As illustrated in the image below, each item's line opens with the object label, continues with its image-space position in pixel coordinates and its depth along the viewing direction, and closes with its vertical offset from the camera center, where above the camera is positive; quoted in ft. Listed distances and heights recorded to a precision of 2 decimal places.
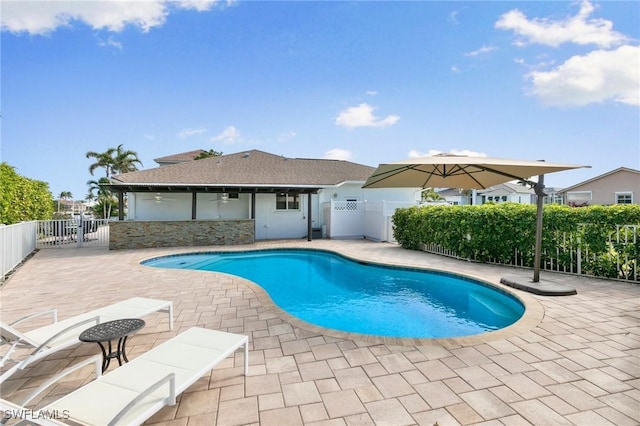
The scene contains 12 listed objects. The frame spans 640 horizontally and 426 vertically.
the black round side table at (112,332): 9.92 -4.25
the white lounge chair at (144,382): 6.82 -4.72
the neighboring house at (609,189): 78.81 +6.31
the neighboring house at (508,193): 102.73 +6.09
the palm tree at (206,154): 99.73 +19.25
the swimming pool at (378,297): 18.22 -6.90
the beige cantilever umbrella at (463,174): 18.48 +2.84
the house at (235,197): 46.01 +2.58
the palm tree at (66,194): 187.81 +9.94
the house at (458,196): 119.27 +6.49
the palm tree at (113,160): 111.96 +18.95
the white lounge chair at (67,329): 9.86 -4.63
